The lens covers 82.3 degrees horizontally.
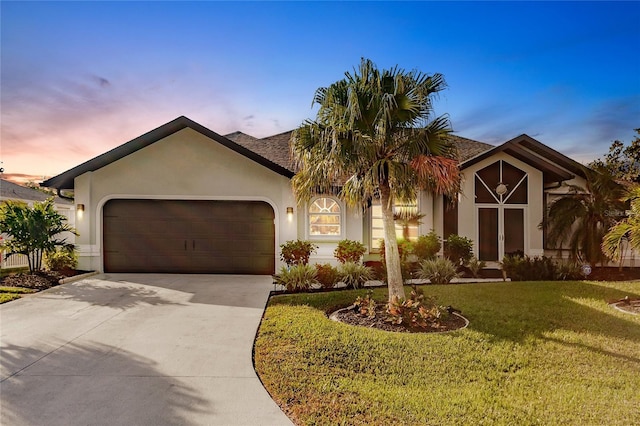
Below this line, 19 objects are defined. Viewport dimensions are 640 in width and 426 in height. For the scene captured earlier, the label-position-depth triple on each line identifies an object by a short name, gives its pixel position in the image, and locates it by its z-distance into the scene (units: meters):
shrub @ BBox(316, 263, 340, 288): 9.88
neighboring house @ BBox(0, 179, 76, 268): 13.70
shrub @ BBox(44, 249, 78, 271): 11.16
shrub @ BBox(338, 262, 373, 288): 10.05
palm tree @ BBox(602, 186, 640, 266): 8.16
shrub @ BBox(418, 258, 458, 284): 10.82
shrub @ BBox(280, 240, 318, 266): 11.21
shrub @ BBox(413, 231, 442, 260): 12.43
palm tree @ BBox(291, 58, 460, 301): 6.91
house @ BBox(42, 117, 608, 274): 11.89
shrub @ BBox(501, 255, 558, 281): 11.51
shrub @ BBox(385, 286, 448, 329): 6.52
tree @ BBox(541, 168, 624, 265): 12.01
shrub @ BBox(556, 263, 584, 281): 11.49
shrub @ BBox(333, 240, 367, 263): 11.31
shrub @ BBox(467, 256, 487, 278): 12.04
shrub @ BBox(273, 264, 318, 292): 9.55
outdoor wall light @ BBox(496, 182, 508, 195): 13.33
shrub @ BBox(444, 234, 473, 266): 12.57
